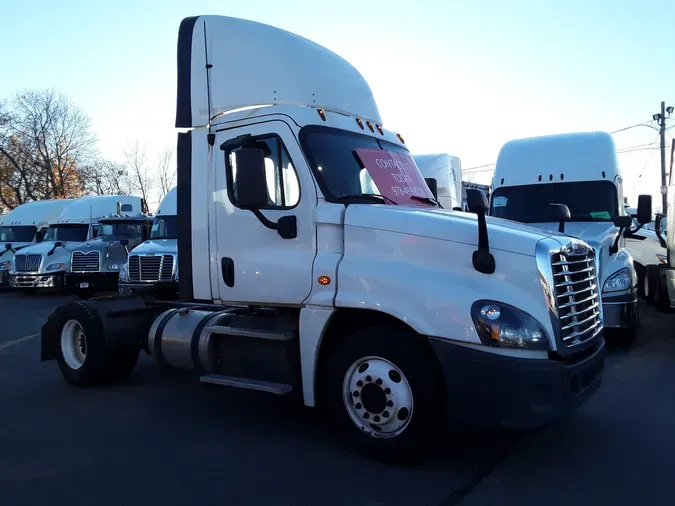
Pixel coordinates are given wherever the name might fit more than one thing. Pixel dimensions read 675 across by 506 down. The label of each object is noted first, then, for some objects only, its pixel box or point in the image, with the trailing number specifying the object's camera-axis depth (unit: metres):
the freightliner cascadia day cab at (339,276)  4.16
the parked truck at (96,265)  16.78
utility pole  39.28
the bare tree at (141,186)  48.59
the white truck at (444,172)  16.05
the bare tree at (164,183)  47.03
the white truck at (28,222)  22.59
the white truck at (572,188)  9.01
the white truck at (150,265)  13.34
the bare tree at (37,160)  46.00
